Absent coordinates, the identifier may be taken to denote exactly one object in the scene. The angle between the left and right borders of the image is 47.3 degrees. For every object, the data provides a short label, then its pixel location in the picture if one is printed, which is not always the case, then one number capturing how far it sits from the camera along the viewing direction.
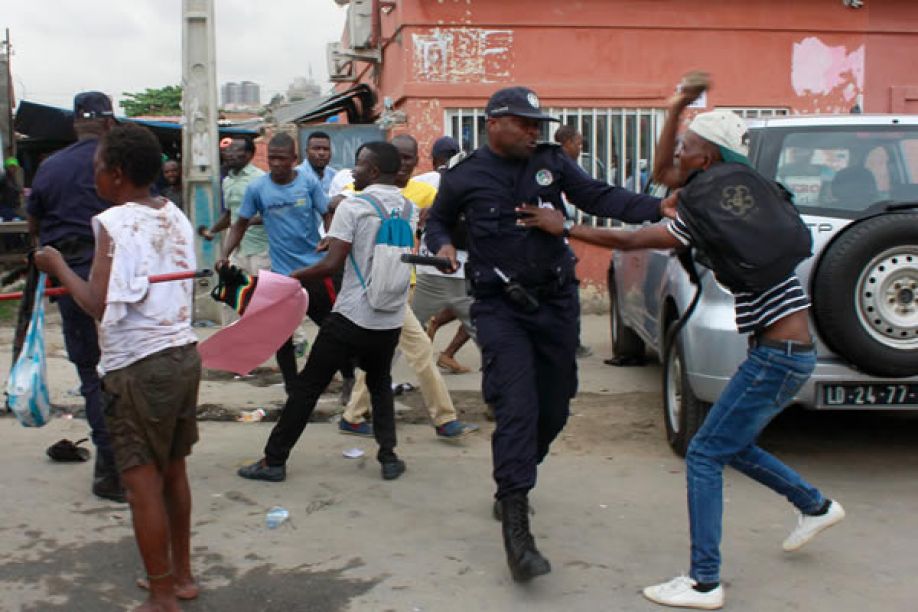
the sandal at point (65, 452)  5.64
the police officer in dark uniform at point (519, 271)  4.15
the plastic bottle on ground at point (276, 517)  4.66
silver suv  4.93
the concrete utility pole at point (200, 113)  10.52
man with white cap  3.76
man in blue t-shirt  7.02
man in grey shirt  5.27
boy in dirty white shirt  3.55
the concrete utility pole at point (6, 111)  13.41
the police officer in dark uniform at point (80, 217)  4.97
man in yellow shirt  6.12
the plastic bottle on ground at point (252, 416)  6.71
